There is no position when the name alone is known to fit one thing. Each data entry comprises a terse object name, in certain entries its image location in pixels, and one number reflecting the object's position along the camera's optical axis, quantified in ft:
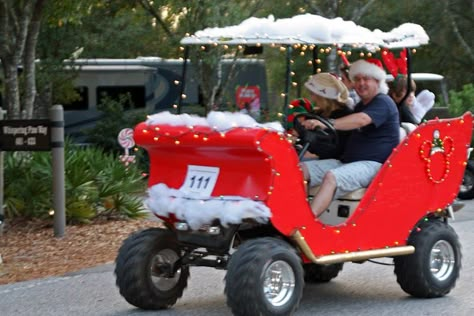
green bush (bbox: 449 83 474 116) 104.87
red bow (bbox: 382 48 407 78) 45.06
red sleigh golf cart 36.63
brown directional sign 61.32
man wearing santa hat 40.14
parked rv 146.60
